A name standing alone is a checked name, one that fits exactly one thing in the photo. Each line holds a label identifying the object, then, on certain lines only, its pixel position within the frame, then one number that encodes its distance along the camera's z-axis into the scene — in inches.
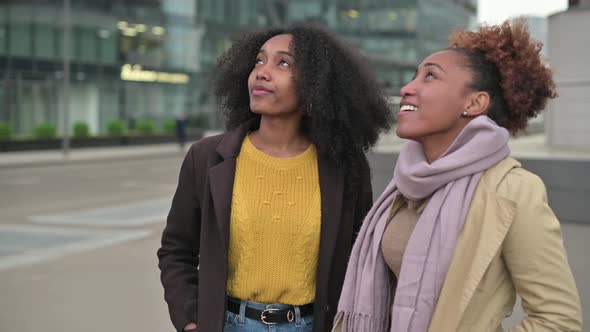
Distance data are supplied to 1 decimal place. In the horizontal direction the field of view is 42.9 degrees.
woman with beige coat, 78.6
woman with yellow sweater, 107.3
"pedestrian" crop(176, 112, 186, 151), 1284.4
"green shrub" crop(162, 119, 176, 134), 1481.3
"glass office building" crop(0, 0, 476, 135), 1309.1
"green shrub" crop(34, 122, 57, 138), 1197.7
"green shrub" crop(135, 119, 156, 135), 1412.4
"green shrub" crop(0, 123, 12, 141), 1103.0
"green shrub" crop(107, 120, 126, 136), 1336.1
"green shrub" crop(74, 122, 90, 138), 1262.3
